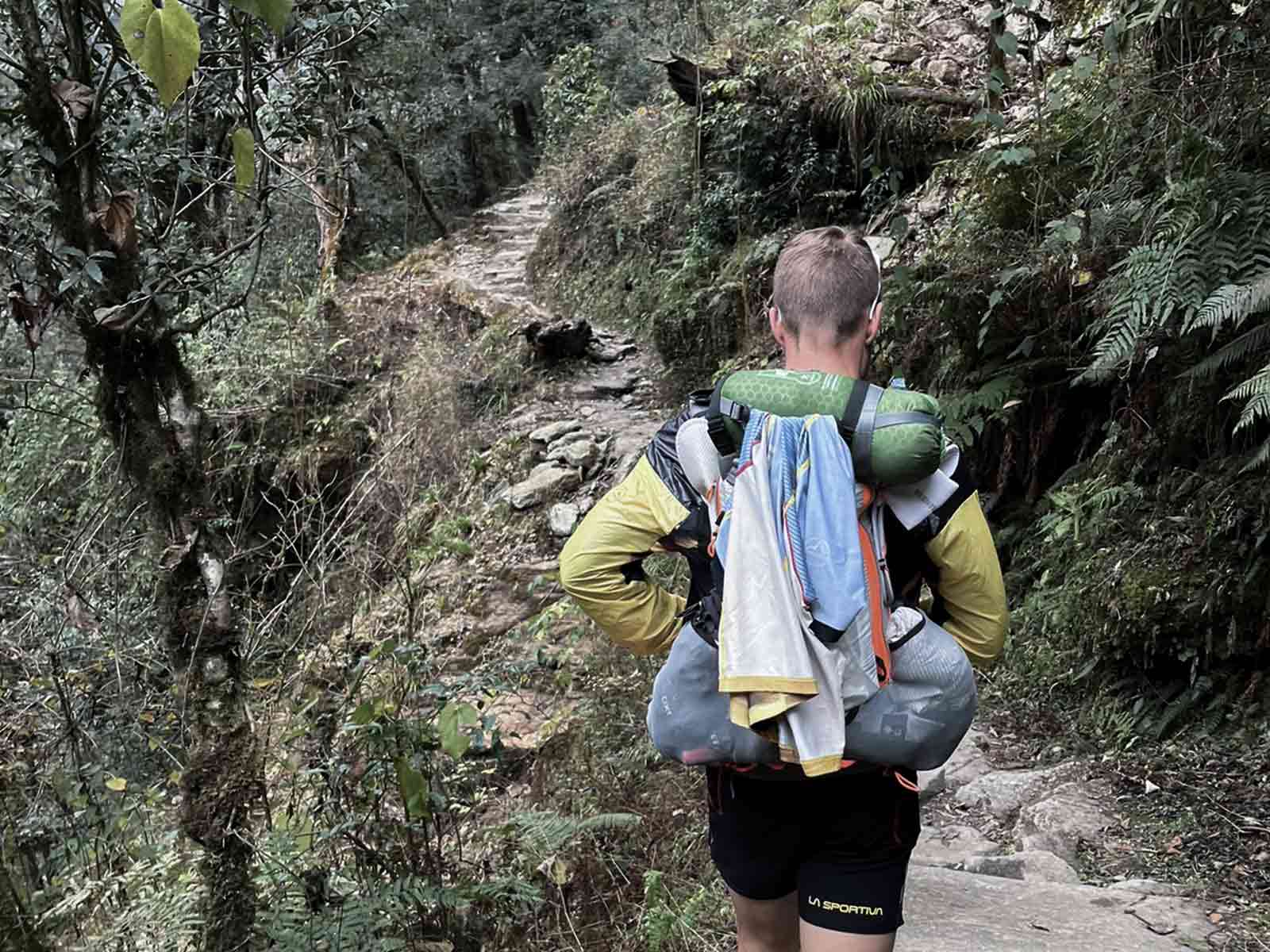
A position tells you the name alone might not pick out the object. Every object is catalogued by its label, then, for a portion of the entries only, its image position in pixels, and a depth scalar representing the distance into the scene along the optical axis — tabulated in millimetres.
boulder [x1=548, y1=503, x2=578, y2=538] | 8688
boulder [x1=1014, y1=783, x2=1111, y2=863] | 3969
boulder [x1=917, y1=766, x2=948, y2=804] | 4547
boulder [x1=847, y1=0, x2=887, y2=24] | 10133
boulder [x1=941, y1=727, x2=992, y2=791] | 4648
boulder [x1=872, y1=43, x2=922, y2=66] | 9320
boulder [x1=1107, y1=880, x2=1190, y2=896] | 3494
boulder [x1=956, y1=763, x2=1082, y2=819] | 4355
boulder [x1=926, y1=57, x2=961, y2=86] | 8914
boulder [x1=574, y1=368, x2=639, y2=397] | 11234
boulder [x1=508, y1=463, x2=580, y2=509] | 9297
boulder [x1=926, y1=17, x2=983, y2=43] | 9664
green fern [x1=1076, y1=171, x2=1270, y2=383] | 4301
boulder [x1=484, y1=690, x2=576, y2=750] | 5746
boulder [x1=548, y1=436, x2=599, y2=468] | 9555
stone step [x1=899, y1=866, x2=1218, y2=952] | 3018
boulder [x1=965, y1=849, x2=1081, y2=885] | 3744
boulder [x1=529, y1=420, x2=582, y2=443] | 10203
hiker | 1777
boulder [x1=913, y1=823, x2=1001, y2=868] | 4012
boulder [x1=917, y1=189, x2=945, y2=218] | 7625
